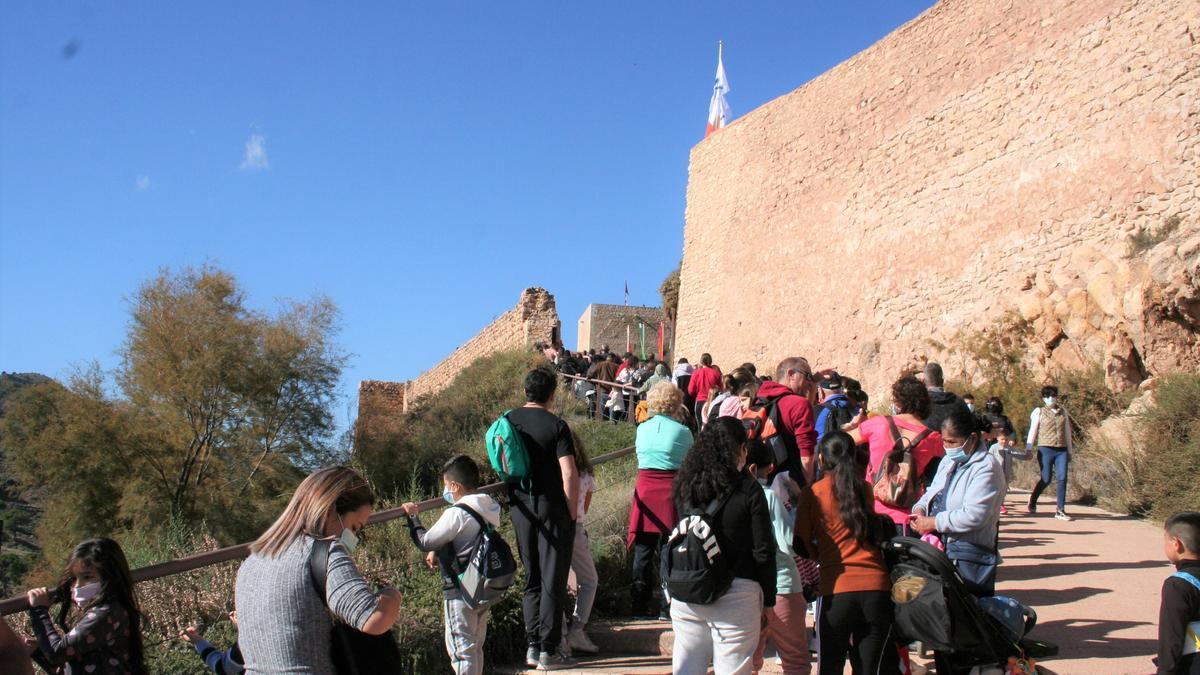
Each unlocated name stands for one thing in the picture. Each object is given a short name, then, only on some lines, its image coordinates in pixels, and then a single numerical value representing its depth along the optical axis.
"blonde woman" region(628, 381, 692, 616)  5.23
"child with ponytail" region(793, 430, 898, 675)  3.73
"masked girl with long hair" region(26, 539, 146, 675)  3.27
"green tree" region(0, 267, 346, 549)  19.30
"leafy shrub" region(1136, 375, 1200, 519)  9.27
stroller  3.65
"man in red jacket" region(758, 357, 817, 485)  5.28
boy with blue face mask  4.14
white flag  29.66
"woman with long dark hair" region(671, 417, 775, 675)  3.67
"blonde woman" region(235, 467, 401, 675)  2.56
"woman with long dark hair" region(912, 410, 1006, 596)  4.21
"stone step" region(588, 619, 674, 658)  5.40
